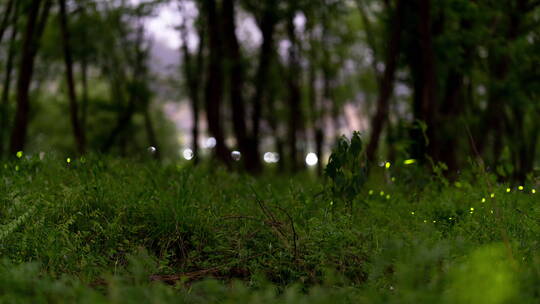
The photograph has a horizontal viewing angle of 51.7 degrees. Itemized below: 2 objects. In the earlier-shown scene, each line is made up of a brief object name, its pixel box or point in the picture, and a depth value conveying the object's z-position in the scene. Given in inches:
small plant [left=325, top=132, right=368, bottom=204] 197.8
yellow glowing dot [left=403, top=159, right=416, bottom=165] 256.4
